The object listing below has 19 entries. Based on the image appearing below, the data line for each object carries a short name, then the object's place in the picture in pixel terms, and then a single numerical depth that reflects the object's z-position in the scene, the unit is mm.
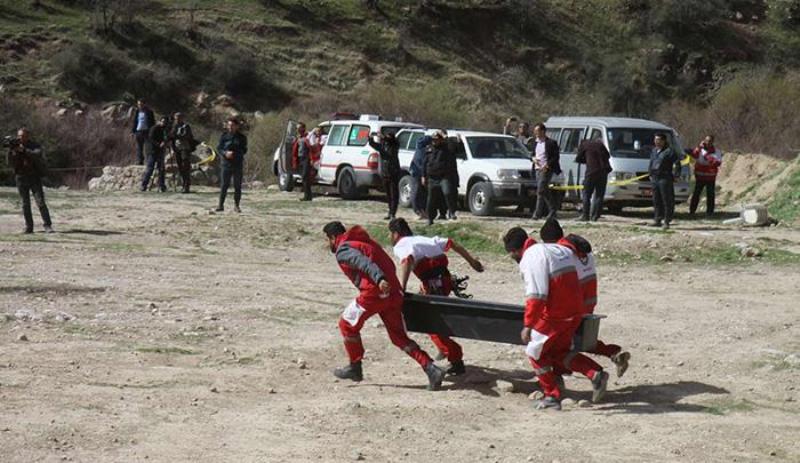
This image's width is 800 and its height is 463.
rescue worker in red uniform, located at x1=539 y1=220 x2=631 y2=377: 9305
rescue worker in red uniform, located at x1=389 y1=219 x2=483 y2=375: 10125
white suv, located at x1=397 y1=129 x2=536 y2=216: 23578
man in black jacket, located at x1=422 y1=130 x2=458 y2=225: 20609
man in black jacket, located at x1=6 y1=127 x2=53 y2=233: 18500
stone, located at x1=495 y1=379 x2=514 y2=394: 9884
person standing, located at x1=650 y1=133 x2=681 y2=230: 21219
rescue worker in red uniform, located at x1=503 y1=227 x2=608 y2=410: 8992
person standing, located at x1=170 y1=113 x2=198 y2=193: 27875
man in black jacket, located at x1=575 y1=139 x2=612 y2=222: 21500
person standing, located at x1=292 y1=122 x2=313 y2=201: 26794
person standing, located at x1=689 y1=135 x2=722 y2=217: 24328
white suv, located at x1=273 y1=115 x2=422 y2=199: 26859
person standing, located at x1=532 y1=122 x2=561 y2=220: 21578
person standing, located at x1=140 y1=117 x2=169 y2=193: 27609
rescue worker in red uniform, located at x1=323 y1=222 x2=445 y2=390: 9664
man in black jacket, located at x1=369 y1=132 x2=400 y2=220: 21688
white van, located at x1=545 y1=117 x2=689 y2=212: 24062
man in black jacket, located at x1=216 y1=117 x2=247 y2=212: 22219
